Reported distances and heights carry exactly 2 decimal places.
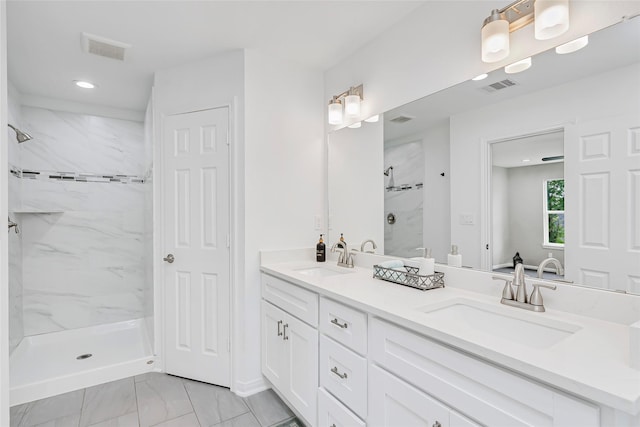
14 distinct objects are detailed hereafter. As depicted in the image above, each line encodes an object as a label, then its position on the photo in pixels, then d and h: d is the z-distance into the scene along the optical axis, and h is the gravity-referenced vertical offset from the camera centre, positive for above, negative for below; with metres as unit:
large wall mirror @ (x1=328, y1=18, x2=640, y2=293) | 1.09 +0.19
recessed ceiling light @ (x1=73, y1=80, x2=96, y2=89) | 2.69 +1.13
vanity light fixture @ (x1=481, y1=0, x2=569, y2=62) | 1.17 +0.75
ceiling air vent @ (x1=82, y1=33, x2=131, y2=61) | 2.01 +1.12
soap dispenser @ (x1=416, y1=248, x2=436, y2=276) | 1.63 -0.29
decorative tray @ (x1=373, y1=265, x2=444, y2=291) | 1.54 -0.34
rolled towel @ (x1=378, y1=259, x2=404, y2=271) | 1.80 -0.31
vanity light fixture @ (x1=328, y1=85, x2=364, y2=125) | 2.17 +0.76
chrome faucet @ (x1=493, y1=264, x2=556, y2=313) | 1.19 -0.33
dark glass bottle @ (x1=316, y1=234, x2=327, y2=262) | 2.42 -0.31
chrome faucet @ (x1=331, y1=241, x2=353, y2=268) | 2.19 -0.32
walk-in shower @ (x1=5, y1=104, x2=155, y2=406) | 2.85 -0.31
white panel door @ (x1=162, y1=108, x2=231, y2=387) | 2.28 -0.24
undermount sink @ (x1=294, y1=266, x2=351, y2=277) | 2.13 -0.41
